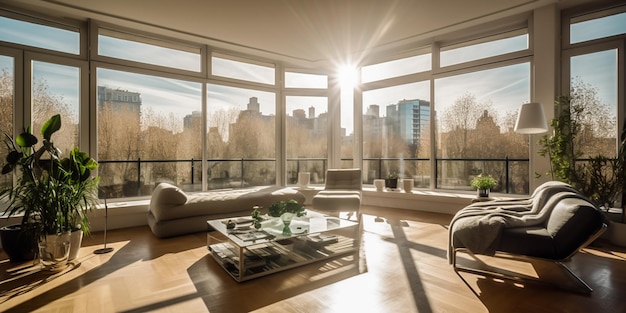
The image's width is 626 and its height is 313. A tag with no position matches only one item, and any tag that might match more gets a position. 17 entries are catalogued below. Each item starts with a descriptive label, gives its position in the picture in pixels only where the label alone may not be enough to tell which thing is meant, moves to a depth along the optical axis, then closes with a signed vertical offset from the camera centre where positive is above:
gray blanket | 2.42 -0.52
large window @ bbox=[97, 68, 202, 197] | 4.66 +0.37
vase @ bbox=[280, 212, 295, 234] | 2.96 -0.60
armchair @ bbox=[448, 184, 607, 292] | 2.15 -0.57
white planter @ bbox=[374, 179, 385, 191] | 5.89 -0.53
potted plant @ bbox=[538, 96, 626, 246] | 3.43 -0.12
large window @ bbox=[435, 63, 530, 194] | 4.77 +0.48
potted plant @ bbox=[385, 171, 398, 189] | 5.83 -0.48
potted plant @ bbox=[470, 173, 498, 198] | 4.28 -0.41
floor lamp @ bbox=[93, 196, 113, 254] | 3.23 -1.00
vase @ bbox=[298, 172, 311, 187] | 6.18 -0.44
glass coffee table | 2.61 -0.89
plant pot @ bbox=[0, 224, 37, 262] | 2.91 -0.84
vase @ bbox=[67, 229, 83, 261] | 2.90 -0.83
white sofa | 3.71 -0.66
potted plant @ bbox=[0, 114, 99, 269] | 2.66 -0.33
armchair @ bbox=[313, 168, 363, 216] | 4.17 -0.55
